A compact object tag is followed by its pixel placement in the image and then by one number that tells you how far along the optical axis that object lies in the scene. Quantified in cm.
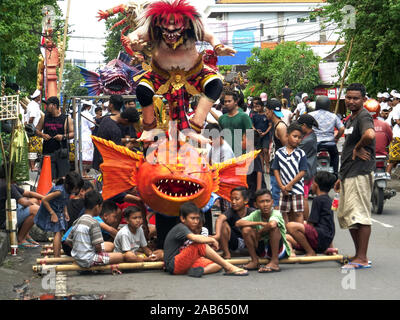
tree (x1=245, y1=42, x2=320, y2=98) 3703
